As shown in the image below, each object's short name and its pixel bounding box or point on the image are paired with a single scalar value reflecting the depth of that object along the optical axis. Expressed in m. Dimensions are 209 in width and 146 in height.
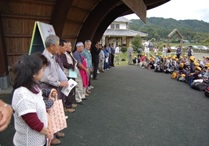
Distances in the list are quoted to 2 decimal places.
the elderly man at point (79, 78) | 5.89
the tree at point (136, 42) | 30.77
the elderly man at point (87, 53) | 6.64
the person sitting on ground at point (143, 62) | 16.72
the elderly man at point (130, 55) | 17.67
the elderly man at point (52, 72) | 3.38
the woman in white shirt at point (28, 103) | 1.79
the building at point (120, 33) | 31.46
